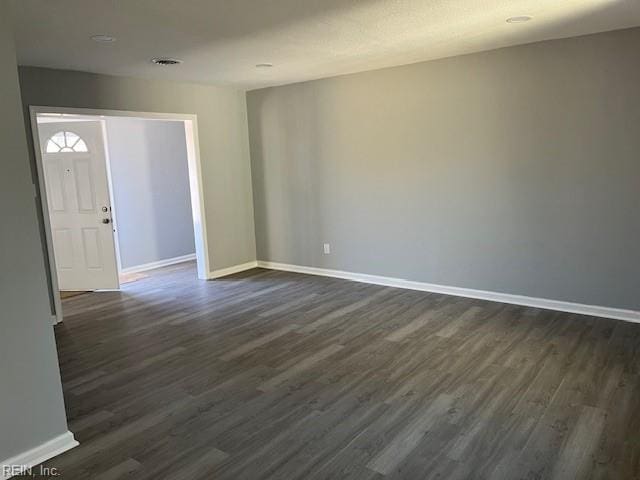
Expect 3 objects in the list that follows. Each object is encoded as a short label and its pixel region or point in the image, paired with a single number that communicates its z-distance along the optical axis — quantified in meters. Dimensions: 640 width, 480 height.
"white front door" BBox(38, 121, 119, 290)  5.95
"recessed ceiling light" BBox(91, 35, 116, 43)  3.60
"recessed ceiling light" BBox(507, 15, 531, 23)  3.54
